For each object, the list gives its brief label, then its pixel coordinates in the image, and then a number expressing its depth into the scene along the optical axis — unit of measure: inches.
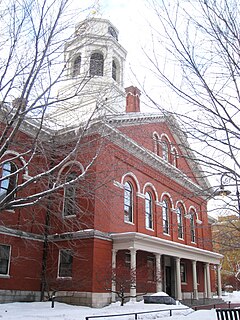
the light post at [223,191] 310.4
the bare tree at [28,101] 327.0
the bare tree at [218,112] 286.5
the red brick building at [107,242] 770.2
